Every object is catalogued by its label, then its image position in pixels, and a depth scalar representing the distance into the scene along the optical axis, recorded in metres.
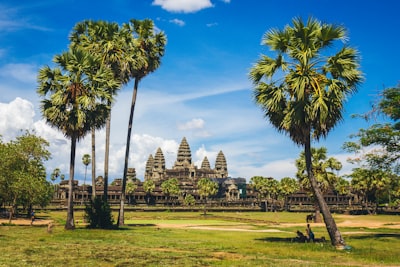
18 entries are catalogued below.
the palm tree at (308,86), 21.81
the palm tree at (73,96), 30.41
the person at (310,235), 23.66
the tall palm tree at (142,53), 37.19
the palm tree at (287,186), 105.56
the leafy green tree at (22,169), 37.72
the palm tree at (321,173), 54.59
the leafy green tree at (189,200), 112.76
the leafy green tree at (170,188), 129.19
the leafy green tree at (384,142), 25.11
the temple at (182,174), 195.35
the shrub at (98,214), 32.12
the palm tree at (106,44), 36.41
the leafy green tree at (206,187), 107.19
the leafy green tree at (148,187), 131.88
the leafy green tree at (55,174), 140.59
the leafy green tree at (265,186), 117.59
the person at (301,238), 24.02
